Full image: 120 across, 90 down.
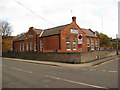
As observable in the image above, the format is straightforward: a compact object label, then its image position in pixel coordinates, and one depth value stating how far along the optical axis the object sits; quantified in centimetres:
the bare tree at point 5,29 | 4856
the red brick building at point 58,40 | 2931
